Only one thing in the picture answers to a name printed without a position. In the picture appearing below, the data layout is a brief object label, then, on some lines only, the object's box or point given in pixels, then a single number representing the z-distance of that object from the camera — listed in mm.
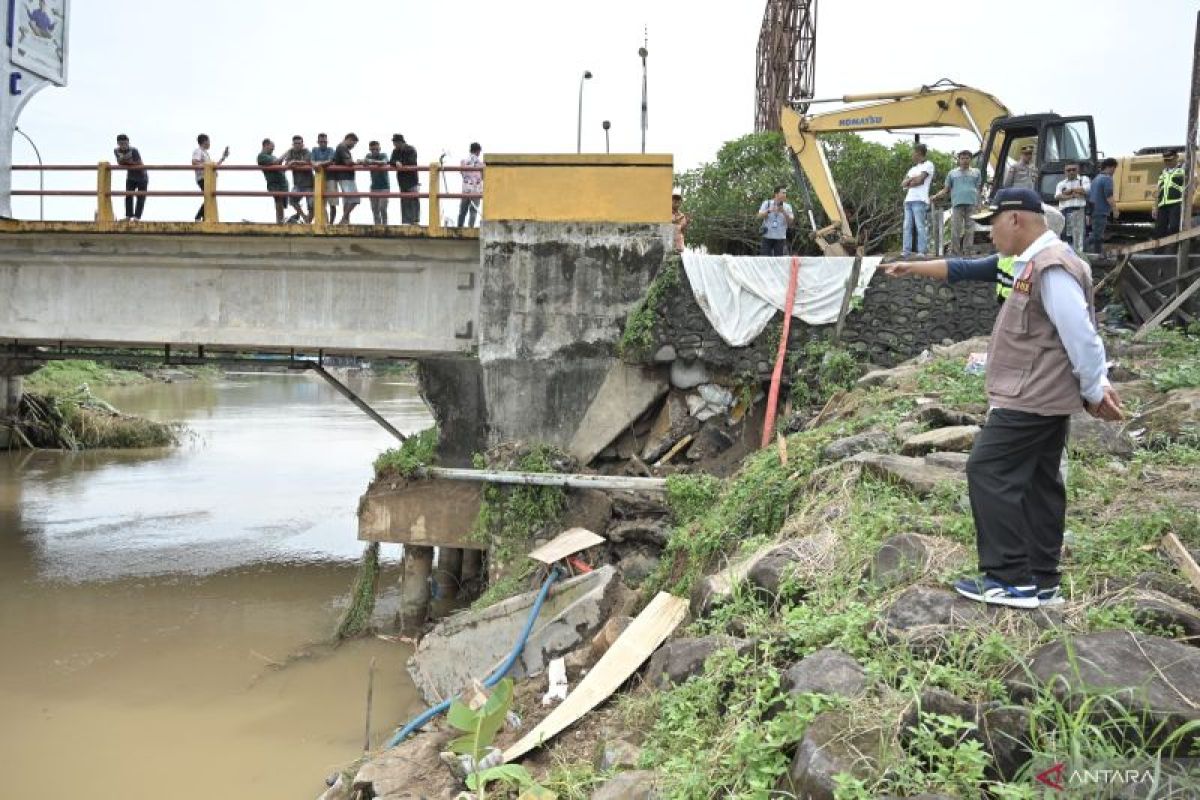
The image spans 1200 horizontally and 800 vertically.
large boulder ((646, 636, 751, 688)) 3910
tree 22484
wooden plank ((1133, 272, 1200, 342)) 8922
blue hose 5852
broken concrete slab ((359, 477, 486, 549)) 9461
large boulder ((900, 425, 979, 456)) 5457
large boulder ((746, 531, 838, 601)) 4137
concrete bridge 9516
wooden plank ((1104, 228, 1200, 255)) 9365
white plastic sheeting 9367
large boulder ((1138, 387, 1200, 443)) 5395
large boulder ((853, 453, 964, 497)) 4711
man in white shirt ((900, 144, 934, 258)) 11031
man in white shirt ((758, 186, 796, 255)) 11609
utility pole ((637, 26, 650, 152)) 19544
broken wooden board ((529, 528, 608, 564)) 7603
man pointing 3150
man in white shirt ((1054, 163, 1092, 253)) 10406
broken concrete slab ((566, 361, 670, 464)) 9617
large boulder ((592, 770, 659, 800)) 3312
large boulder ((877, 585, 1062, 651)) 3232
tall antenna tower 28266
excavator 11461
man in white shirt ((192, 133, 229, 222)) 11789
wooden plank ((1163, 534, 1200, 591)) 3258
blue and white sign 12062
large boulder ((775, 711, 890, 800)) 2643
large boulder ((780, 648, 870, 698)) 3070
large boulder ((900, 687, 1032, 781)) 2643
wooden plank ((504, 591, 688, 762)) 4555
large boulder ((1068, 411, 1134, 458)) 5355
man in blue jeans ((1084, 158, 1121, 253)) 10852
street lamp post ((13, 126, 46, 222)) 10516
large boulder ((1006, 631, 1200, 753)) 2510
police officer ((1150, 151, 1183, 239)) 10633
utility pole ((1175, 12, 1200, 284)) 9250
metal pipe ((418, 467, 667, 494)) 8625
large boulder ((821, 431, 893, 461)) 5930
